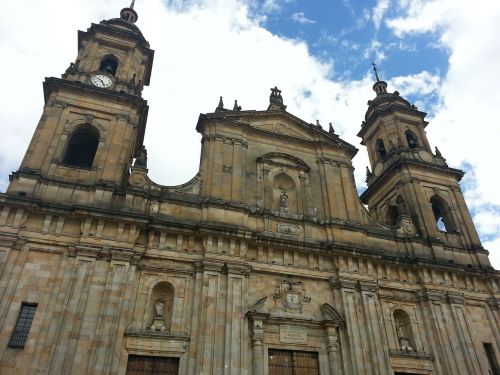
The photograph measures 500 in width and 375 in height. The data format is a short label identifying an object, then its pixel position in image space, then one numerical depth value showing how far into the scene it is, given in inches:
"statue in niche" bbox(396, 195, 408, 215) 811.4
